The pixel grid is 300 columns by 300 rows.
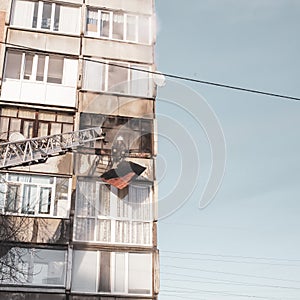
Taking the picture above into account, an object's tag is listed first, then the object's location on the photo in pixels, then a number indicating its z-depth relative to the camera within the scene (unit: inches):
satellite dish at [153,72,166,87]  761.1
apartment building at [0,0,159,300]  684.1
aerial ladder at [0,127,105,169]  627.2
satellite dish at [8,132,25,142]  675.3
